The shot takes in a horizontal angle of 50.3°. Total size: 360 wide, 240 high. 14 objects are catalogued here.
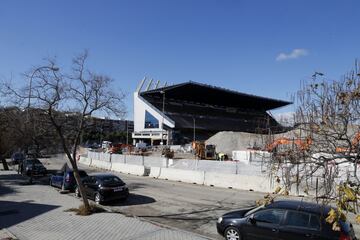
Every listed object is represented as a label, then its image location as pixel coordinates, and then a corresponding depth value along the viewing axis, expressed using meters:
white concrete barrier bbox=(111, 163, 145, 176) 38.47
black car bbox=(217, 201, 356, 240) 9.52
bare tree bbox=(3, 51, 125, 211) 17.25
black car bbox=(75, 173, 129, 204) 19.89
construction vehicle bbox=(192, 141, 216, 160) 50.00
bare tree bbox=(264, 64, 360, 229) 5.00
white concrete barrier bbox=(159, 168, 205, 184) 30.04
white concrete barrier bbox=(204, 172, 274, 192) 25.12
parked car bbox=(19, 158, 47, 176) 35.88
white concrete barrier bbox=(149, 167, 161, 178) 35.66
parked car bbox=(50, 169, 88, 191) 25.27
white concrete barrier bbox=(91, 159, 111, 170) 47.72
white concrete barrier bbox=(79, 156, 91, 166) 57.56
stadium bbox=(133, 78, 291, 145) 104.00
